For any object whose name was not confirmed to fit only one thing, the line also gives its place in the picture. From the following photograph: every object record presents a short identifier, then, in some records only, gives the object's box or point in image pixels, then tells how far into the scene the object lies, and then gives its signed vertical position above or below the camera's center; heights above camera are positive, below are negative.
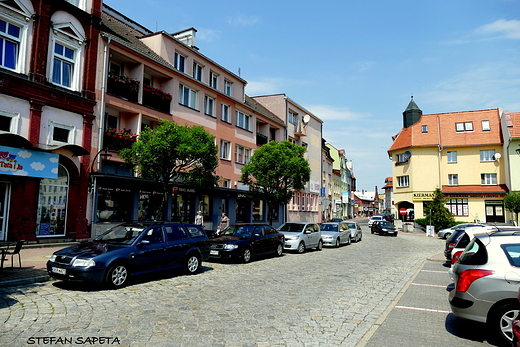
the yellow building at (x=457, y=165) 41.62 +5.65
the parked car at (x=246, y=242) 13.92 -1.24
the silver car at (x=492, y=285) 5.23 -1.02
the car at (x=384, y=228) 35.59 -1.55
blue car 8.41 -1.12
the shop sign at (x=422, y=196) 43.41 +2.00
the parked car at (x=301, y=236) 18.43 -1.26
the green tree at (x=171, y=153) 15.21 +2.34
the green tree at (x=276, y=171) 23.55 +2.50
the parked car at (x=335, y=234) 22.44 -1.36
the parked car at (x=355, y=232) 27.22 -1.45
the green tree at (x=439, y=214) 38.19 -0.04
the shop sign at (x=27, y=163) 14.07 +1.73
